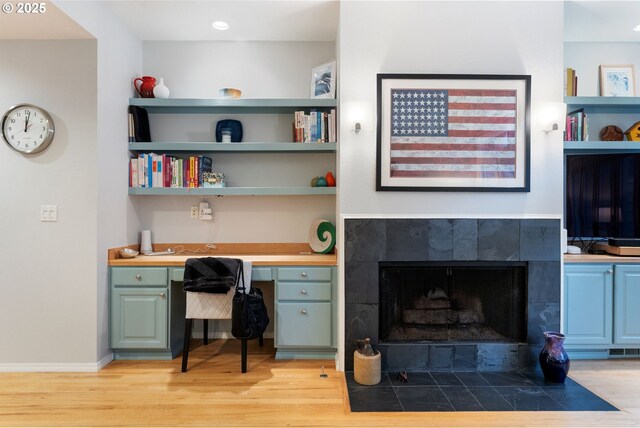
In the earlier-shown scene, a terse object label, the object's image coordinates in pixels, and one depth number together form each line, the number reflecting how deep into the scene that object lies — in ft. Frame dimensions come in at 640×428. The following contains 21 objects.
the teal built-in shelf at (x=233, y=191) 10.23
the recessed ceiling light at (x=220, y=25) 10.13
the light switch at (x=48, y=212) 8.93
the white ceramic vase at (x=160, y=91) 10.44
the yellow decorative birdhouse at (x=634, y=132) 10.72
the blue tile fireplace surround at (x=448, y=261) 8.91
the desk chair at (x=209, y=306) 8.77
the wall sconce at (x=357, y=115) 8.87
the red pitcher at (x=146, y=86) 10.54
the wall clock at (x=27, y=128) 8.84
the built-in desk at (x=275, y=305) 9.41
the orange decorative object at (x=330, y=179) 10.46
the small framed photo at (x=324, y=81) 10.37
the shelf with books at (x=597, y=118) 10.11
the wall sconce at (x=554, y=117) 8.73
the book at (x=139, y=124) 10.37
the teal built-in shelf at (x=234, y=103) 10.27
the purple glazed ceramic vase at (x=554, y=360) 8.24
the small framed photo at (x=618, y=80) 10.89
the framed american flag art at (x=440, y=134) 8.97
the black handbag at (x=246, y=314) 8.33
